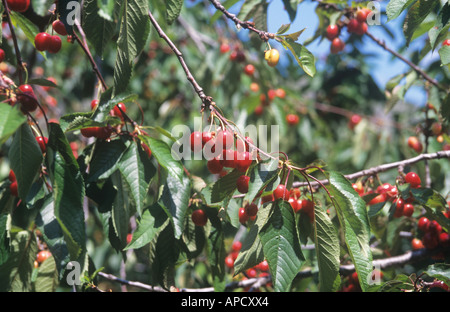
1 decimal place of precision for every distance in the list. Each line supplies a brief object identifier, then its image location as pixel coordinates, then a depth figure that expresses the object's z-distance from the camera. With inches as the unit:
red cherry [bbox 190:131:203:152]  51.4
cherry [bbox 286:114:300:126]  106.9
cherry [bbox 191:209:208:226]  53.5
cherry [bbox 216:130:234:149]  50.0
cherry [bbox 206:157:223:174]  51.4
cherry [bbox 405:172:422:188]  56.9
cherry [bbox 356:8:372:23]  62.0
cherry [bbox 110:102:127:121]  53.0
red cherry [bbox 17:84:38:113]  49.4
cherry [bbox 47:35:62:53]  53.4
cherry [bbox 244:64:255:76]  88.3
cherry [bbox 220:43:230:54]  87.8
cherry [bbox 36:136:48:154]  51.0
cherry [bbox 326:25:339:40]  62.8
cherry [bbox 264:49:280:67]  51.5
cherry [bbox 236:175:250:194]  50.4
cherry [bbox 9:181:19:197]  52.0
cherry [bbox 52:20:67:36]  52.7
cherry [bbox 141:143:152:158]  52.6
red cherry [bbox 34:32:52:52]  53.2
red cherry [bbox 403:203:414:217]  56.5
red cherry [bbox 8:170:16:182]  52.2
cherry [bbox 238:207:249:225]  53.9
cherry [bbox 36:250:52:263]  58.1
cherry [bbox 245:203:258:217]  52.2
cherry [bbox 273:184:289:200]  52.0
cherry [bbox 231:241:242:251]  67.9
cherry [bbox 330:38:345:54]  65.0
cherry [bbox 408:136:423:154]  70.0
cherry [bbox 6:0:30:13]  52.7
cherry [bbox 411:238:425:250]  59.8
